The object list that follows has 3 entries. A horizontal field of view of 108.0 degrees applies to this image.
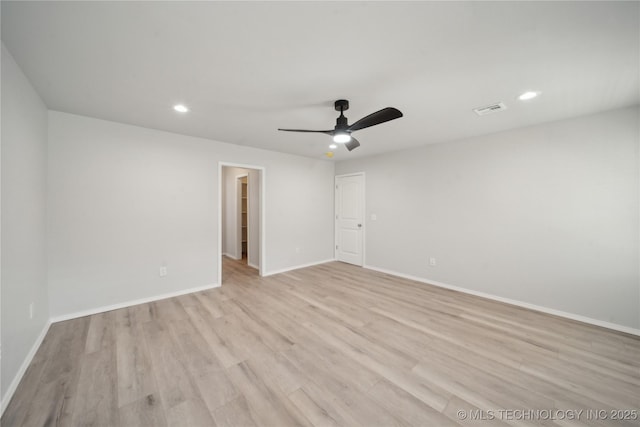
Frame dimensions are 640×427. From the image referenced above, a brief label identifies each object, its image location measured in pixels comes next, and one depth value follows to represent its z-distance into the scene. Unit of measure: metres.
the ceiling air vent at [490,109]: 2.49
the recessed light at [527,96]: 2.23
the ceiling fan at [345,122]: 2.07
